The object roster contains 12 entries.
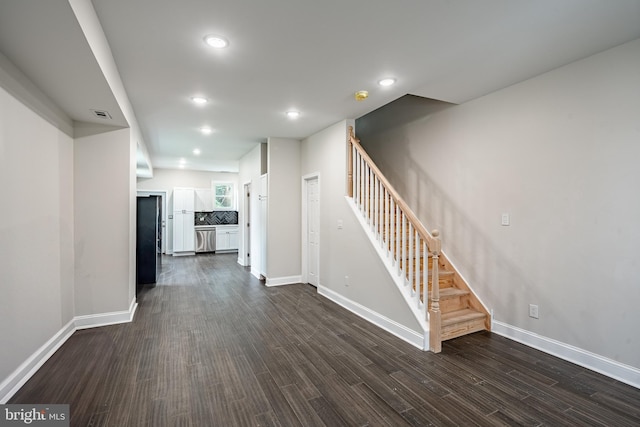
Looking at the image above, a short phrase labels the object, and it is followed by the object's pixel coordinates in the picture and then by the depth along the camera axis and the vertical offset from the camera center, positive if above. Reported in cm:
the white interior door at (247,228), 705 -33
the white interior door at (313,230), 510 -28
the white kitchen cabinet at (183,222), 909 -22
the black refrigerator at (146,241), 529 -47
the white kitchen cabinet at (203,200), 946 +49
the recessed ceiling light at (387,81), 292 +134
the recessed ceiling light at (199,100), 343 +137
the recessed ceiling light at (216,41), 221 +134
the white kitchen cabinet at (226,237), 945 -72
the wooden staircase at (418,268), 287 -61
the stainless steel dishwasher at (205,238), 931 -73
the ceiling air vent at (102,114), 304 +107
